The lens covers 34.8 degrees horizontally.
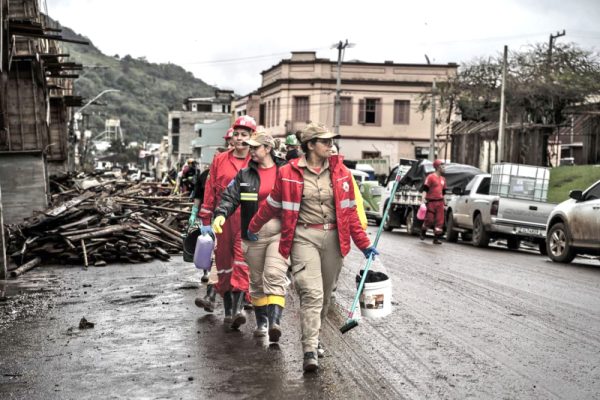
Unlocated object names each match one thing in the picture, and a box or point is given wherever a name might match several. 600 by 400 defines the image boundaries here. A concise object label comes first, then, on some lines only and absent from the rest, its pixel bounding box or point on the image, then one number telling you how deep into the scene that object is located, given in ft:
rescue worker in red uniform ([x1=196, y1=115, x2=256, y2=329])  30.53
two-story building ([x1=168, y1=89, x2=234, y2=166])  377.09
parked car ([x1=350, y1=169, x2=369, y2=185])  106.15
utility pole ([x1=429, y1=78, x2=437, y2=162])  158.75
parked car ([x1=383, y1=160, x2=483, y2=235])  91.15
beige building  221.87
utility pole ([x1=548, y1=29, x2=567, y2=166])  141.49
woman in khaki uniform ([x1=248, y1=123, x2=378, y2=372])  24.18
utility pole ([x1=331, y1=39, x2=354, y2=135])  183.11
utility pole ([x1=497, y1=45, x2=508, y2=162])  125.90
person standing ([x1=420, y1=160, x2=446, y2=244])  74.18
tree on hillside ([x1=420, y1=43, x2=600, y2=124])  138.92
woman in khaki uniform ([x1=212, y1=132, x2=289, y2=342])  26.13
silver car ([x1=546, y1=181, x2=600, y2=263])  55.47
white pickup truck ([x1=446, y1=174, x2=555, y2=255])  70.18
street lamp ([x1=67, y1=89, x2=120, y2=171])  194.96
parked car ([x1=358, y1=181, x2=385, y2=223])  100.37
